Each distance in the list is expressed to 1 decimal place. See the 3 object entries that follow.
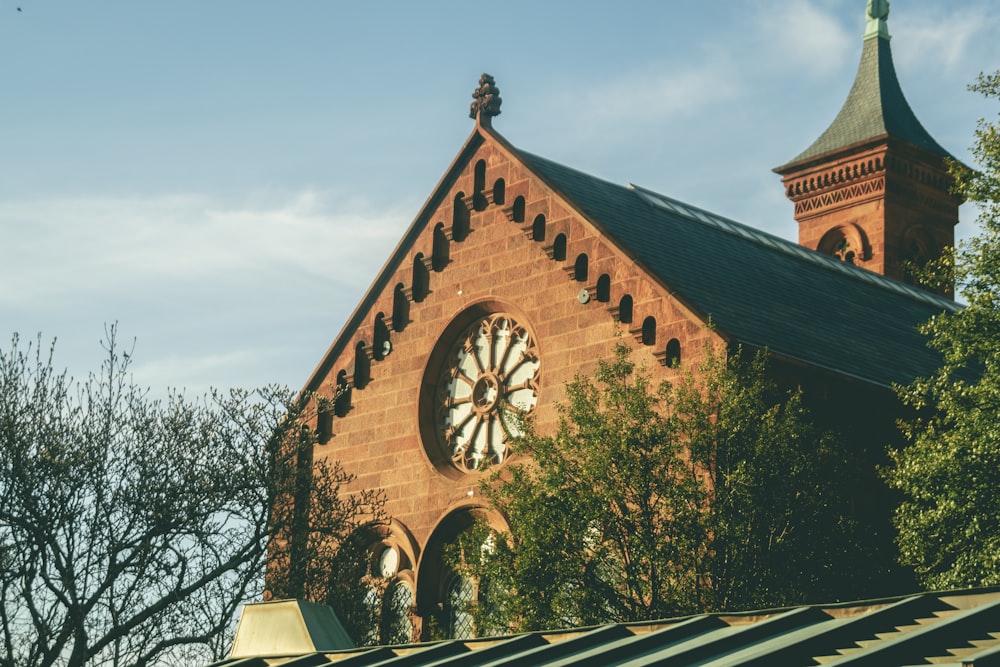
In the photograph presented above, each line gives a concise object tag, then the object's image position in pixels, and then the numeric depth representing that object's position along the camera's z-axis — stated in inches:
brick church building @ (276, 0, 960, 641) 1352.1
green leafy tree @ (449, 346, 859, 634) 1099.9
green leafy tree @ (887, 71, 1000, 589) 1058.7
